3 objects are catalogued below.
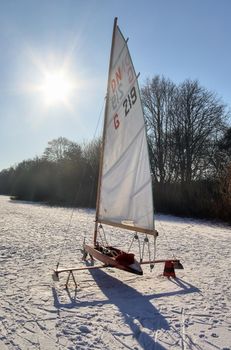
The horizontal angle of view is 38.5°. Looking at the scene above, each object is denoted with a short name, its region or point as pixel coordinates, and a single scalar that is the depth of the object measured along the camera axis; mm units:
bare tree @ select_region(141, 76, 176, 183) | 32781
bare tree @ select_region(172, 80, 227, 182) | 30781
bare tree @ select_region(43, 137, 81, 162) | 54456
